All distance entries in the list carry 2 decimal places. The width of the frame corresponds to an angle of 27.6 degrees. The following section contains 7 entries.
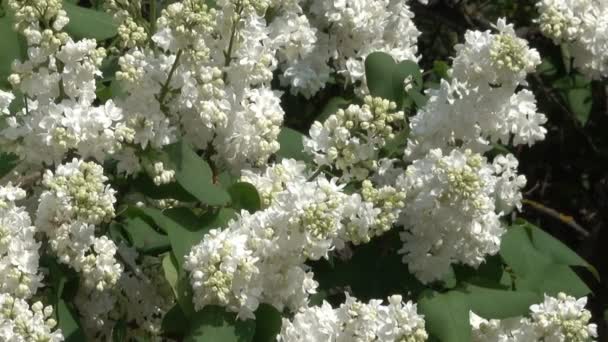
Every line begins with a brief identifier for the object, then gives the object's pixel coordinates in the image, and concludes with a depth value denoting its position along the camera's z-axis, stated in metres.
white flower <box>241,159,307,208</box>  2.87
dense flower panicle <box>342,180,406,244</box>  2.72
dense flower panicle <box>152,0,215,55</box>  2.61
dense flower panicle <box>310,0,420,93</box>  3.43
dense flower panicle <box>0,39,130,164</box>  2.66
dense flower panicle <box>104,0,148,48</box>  2.82
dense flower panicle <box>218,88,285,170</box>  2.93
